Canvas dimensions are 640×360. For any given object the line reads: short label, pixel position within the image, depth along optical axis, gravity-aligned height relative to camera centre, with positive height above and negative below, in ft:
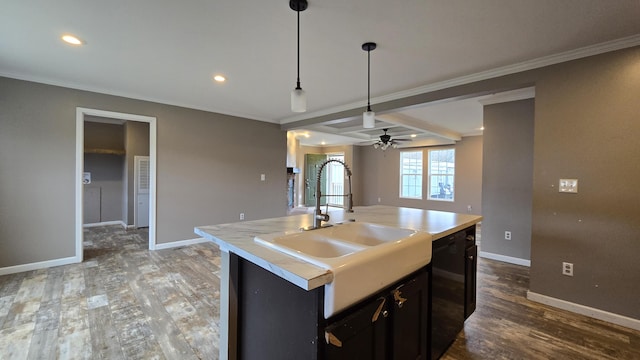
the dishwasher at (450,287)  5.35 -2.40
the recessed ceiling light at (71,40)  7.30 +3.85
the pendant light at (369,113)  7.51 +2.05
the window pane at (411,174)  26.22 +0.55
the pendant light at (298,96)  5.76 +1.96
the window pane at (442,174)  24.17 +0.54
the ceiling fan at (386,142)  17.61 +2.60
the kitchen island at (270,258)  3.11 -1.06
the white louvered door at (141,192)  18.78 -1.14
